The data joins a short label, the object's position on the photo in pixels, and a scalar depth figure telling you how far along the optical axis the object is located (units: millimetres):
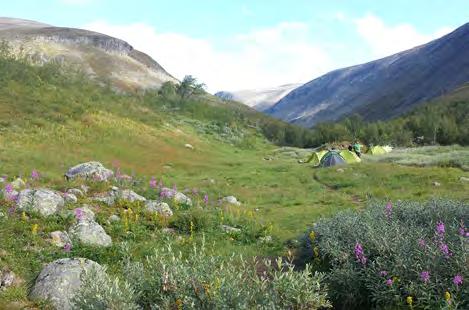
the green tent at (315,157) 46906
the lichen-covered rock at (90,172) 22016
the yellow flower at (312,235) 11791
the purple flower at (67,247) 11153
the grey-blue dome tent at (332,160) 39688
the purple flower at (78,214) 13758
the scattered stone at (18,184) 16922
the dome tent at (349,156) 41688
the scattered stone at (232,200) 22078
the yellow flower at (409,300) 6975
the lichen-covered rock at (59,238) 12055
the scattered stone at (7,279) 9389
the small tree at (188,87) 145500
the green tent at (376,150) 57644
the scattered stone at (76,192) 17148
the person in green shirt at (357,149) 47925
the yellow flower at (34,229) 11349
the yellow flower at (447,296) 6628
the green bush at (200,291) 6227
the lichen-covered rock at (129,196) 17002
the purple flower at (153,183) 18766
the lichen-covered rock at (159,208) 16270
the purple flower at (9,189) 13867
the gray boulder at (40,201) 13688
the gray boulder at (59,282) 8742
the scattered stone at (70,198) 15861
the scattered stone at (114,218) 14738
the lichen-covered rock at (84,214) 13774
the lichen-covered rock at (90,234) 12367
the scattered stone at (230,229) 15602
